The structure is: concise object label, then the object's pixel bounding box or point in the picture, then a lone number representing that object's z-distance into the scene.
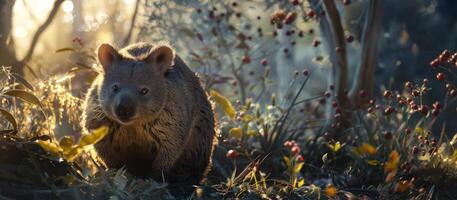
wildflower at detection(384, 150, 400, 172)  7.84
